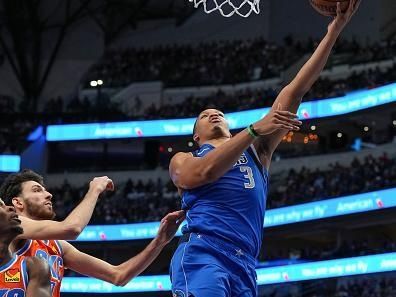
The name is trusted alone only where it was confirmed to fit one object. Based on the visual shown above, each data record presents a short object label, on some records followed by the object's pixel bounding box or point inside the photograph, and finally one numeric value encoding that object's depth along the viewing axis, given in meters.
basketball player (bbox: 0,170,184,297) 4.73
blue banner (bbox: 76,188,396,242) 24.56
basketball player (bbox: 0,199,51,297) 4.06
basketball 4.80
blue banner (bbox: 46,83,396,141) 28.03
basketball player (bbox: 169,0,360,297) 4.38
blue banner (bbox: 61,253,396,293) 23.08
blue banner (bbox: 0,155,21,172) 33.62
